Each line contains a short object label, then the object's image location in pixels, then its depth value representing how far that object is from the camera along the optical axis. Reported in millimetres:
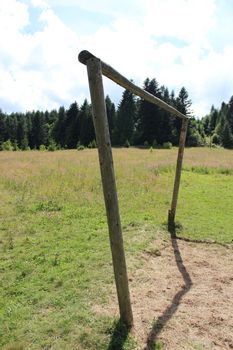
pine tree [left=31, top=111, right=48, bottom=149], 84875
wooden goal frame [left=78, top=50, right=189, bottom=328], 4124
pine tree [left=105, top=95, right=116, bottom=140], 62294
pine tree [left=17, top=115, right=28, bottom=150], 84325
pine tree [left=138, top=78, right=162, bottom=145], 56062
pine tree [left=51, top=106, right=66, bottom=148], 73125
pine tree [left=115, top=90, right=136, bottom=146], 58469
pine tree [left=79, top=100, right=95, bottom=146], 63031
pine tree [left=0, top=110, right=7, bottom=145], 87656
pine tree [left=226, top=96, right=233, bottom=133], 79281
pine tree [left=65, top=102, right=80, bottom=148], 67875
